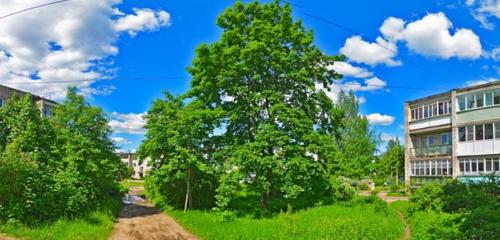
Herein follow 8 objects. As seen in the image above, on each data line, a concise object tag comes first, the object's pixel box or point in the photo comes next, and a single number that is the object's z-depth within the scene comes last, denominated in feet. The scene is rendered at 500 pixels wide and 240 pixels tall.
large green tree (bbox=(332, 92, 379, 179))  141.59
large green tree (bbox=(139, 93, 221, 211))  87.61
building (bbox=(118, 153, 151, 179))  433.48
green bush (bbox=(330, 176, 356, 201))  102.03
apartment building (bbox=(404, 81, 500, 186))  118.52
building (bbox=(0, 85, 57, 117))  141.59
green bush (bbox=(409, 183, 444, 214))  84.23
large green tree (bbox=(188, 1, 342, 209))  84.17
